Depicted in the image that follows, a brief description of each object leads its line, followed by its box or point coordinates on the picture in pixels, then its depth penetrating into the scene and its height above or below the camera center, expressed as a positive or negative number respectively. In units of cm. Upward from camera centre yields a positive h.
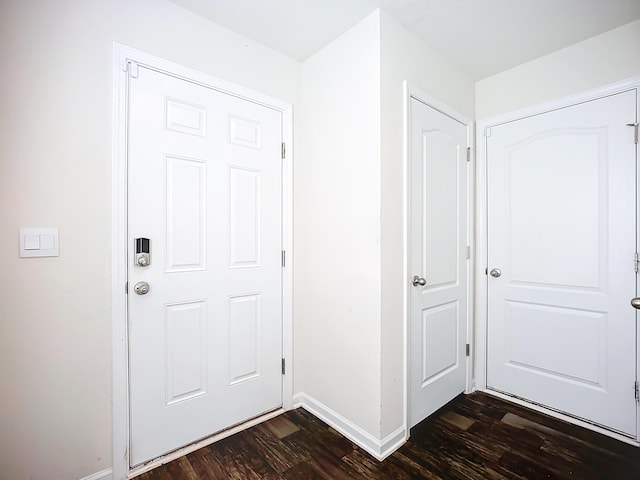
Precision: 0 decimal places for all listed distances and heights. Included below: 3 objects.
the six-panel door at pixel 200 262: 158 -13
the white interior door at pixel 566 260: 187 -14
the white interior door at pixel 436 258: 195 -13
